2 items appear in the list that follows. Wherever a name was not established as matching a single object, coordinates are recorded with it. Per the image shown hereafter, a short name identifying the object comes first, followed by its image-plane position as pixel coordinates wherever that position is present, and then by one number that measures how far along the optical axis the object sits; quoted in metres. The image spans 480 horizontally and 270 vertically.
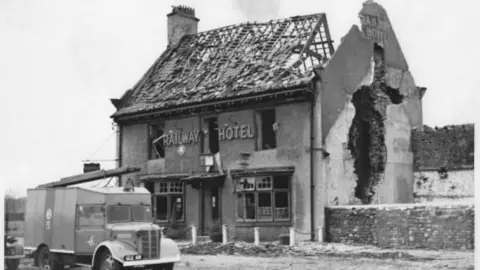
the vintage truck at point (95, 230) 12.99
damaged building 17.64
